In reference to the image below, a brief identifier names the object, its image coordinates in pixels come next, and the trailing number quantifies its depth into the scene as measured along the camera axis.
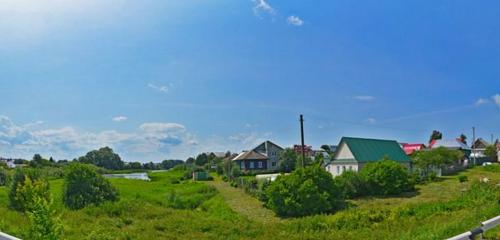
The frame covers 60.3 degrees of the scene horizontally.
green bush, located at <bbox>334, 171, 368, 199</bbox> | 27.99
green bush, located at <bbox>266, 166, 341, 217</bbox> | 23.00
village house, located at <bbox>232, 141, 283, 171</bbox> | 62.82
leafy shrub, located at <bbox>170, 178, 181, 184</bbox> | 47.16
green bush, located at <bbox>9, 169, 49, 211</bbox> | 22.57
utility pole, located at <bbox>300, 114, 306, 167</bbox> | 31.80
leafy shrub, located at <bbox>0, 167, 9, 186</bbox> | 40.96
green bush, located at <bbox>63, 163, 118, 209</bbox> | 24.28
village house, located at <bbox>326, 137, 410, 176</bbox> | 37.22
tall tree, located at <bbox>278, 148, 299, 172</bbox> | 57.69
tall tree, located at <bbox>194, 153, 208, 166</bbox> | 83.43
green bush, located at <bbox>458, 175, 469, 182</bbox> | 33.61
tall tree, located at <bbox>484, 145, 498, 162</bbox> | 64.53
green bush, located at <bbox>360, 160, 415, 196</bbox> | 28.53
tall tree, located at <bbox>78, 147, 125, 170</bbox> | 93.44
